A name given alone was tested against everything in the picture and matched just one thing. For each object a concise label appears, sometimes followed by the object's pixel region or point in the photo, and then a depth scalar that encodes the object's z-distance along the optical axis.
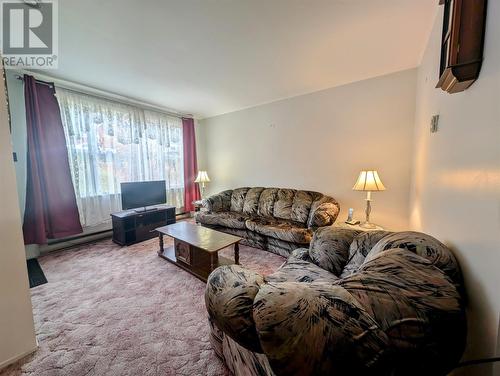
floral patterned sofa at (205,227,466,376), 0.53
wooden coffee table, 2.22
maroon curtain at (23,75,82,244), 2.67
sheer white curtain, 3.10
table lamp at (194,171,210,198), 4.55
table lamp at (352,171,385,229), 2.50
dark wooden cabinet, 0.81
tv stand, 3.18
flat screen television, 3.31
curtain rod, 2.79
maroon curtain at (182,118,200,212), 4.67
